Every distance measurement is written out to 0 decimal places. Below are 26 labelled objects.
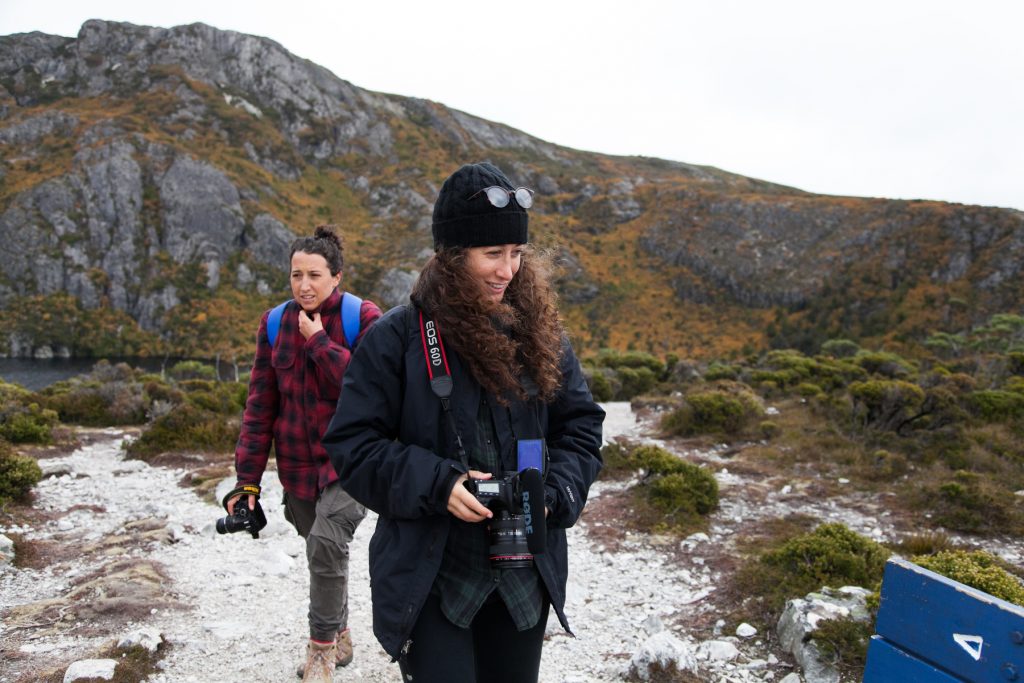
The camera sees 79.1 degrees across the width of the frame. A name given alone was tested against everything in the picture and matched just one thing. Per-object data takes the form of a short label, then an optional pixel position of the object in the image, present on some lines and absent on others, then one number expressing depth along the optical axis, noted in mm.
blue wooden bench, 1489
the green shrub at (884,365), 18109
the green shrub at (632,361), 25266
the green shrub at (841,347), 35753
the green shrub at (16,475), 6281
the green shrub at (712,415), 11055
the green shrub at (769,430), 10633
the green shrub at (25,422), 9508
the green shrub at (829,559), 4543
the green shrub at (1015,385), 11883
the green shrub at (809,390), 14653
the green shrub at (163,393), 13055
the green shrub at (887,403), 10359
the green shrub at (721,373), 20875
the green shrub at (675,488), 6617
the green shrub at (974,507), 6258
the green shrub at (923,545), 5438
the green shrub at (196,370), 27333
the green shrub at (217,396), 12500
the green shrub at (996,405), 10523
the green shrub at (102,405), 12195
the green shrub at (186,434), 9547
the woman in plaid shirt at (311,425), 3016
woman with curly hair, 1648
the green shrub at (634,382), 21625
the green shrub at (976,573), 3553
